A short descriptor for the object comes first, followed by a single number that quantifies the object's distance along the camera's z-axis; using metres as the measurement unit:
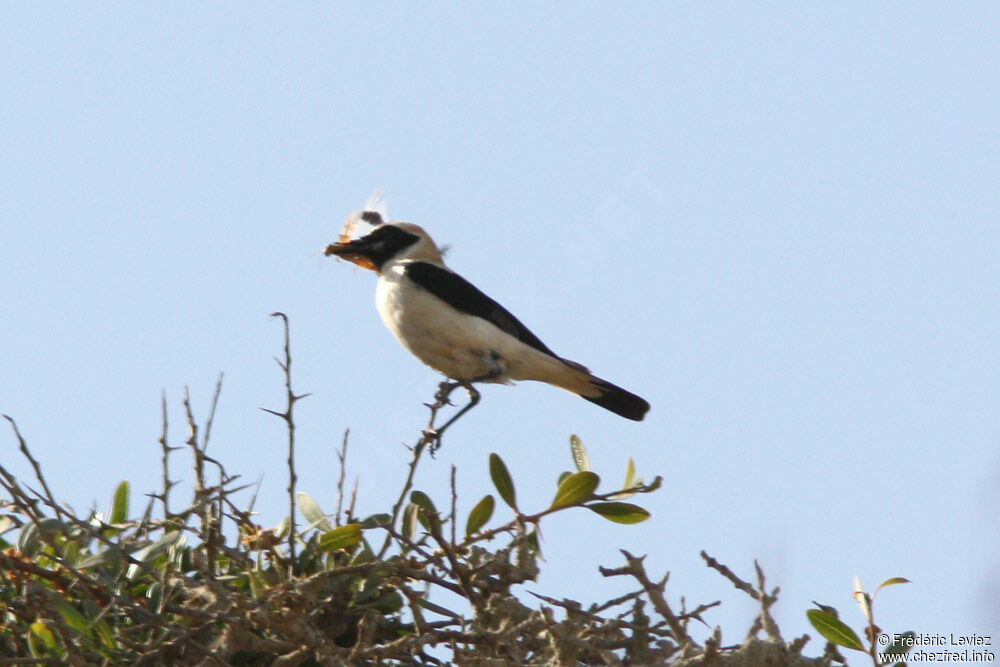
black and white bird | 11.85
